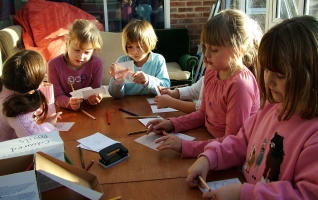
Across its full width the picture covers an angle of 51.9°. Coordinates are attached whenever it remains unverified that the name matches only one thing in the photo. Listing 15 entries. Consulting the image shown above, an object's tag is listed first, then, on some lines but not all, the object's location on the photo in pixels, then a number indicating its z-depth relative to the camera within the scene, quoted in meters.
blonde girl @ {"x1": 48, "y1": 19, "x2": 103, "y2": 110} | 2.26
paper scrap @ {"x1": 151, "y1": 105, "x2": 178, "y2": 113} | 1.99
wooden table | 1.12
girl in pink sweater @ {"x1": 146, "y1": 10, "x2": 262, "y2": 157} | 1.44
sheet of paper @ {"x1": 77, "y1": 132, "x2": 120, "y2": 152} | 1.49
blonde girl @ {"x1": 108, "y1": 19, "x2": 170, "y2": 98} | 2.26
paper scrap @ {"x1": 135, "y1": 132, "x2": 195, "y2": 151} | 1.50
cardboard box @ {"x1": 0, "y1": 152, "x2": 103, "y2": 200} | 0.94
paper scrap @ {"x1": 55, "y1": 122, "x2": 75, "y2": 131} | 1.74
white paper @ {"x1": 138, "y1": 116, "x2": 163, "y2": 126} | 1.79
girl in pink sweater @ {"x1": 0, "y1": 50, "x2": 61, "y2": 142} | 1.51
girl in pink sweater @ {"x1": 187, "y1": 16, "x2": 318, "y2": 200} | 0.94
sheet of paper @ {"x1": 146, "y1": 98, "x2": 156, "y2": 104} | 2.18
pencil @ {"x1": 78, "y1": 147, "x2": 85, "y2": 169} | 1.32
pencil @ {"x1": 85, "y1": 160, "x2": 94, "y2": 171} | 1.29
